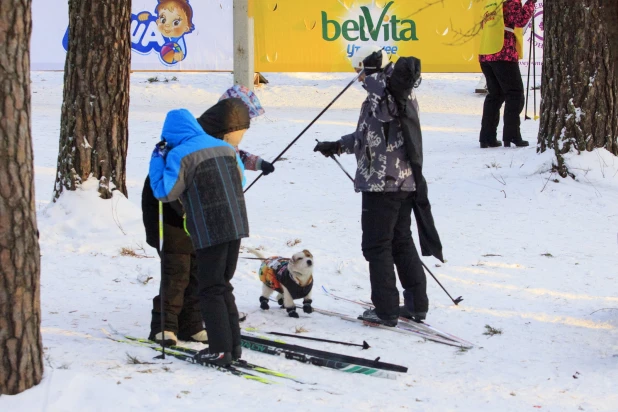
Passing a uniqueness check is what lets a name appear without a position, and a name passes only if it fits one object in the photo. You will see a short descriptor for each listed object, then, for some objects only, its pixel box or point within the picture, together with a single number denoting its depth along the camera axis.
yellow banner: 26.80
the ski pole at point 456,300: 11.45
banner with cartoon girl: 28.02
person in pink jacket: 19.58
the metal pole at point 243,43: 26.58
